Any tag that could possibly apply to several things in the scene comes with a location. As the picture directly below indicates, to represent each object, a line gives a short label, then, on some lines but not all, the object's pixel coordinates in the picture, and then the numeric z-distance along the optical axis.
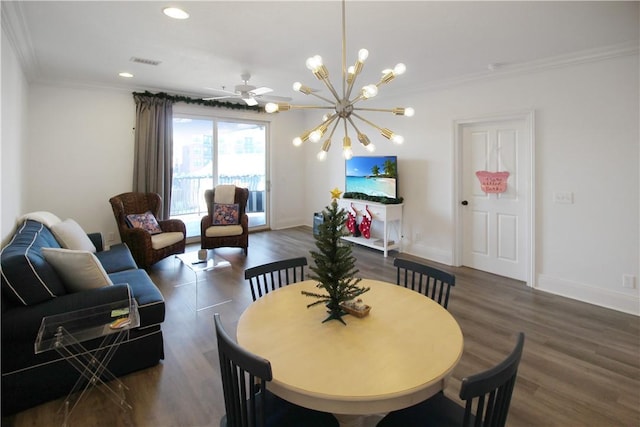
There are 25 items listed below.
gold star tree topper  1.74
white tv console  5.38
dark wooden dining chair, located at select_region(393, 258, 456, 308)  2.08
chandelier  1.81
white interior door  4.20
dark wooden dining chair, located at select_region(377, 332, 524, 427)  1.07
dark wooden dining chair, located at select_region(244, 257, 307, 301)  2.17
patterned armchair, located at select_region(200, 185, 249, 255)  5.29
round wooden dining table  1.20
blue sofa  2.00
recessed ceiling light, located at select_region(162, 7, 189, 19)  2.60
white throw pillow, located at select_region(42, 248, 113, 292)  2.34
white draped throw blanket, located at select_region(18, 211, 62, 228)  3.31
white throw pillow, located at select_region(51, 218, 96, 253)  3.23
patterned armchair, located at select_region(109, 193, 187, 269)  4.48
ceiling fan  4.21
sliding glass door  6.14
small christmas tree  1.71
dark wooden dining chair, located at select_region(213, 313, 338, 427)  1.18
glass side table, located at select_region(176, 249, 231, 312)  3.71
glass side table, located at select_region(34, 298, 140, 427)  1.90
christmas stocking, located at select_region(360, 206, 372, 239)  5.71
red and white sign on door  4.34
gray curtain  5.39
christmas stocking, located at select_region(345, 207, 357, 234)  5.81
